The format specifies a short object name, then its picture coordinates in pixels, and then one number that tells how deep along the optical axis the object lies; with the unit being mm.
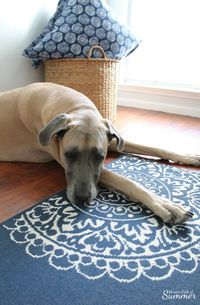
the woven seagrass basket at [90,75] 2288
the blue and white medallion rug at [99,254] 872
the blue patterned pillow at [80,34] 2242
